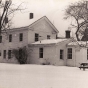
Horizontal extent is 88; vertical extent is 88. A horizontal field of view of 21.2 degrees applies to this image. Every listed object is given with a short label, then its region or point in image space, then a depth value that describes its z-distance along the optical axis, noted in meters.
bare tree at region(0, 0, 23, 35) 21.11
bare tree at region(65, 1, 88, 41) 30.71
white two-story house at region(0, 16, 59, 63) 31.97
